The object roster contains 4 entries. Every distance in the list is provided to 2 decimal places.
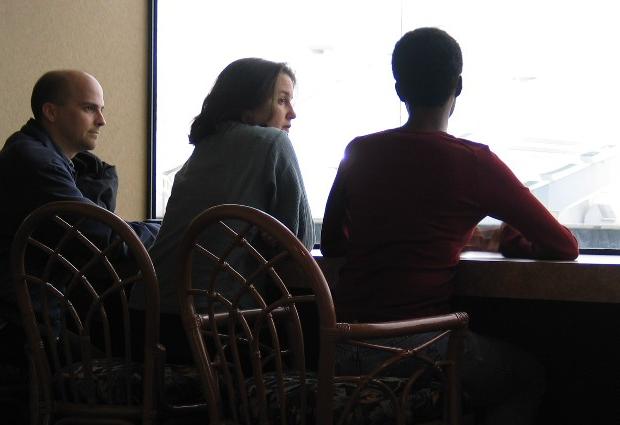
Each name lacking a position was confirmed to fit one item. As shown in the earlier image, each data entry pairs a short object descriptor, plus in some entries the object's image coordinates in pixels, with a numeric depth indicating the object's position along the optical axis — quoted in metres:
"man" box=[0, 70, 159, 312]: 5.38
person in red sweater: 4.72
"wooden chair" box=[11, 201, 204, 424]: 4.83
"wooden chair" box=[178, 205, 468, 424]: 4.44
